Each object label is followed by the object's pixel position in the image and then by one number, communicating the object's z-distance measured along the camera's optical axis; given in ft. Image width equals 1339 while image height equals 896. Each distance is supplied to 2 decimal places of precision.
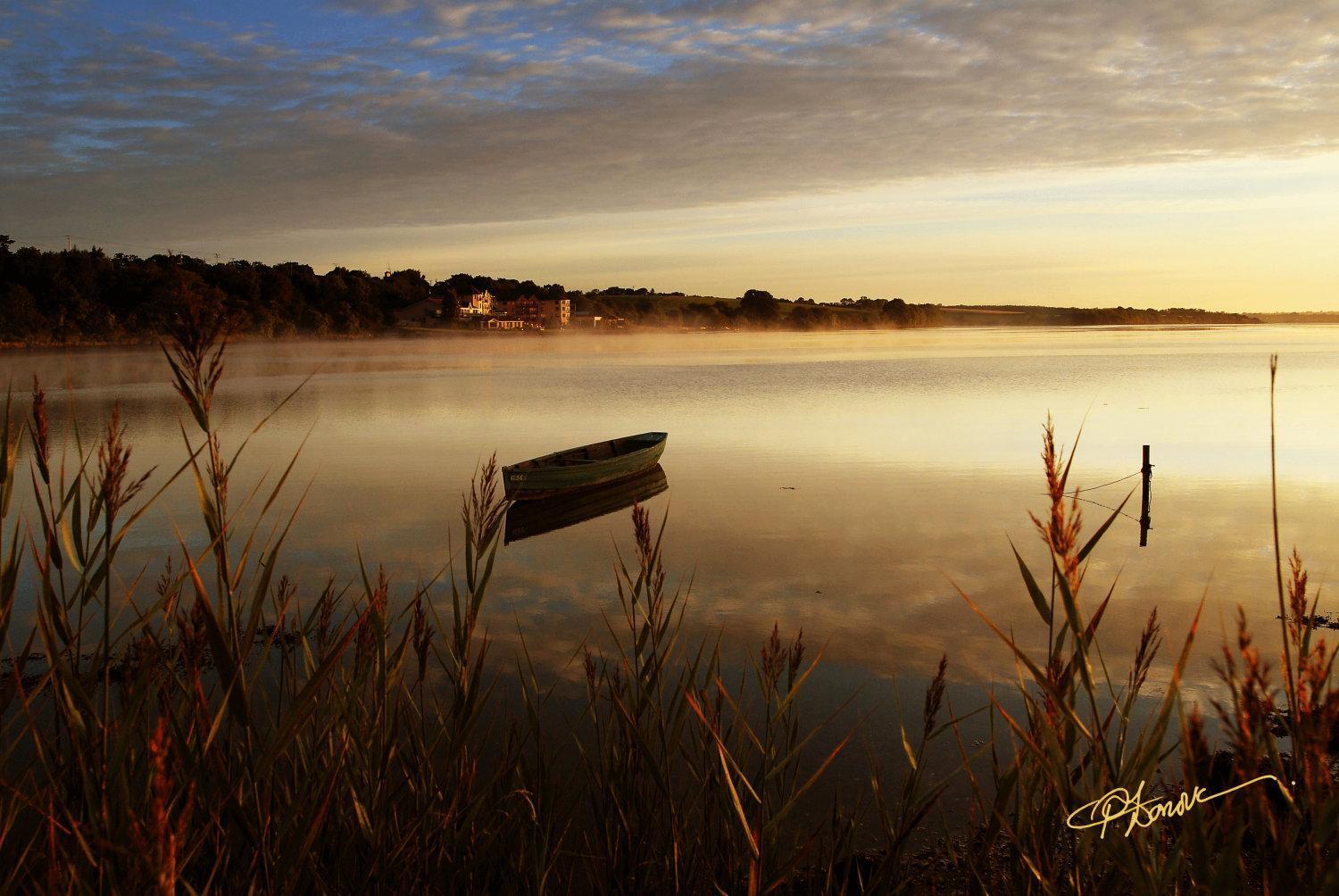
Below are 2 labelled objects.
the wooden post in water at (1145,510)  51.03
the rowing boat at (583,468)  64.03
